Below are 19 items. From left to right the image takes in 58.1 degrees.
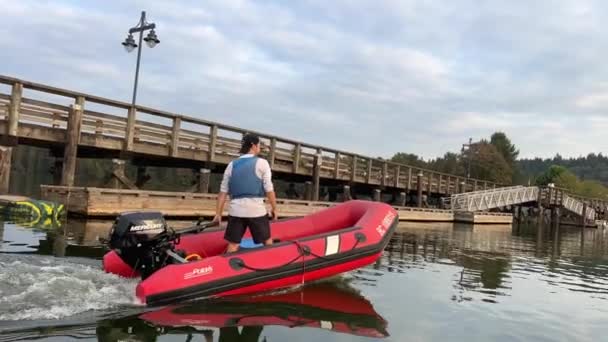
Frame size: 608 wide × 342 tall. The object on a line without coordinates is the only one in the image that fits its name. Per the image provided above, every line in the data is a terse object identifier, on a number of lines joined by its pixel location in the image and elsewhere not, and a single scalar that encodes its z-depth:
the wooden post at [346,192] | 25.73
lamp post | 16.61
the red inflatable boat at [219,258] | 5.15
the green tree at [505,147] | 88.06
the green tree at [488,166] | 68.25
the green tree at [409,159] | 85.38
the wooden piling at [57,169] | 15.02
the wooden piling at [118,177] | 15.16
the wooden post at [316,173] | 22.31
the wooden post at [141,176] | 17.81
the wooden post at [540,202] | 44.07
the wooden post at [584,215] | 45.21
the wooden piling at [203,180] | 17.70
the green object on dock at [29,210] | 11.44
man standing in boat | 5.92
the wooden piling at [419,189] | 31.47
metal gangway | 33.08
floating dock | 12.57
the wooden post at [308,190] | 22.93
